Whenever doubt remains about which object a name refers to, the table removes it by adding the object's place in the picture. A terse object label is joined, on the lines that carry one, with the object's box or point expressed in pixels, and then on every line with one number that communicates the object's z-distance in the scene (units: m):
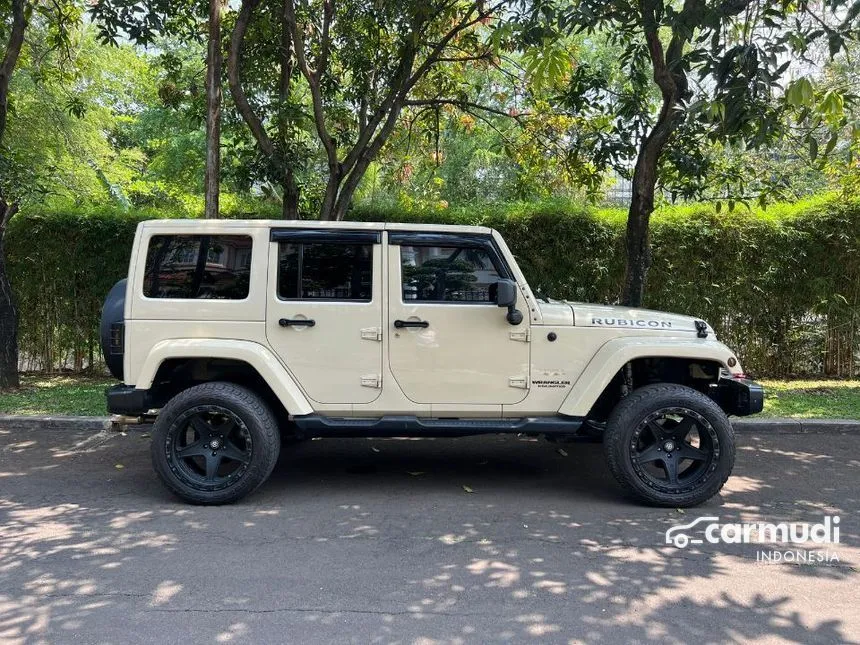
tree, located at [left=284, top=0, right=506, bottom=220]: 8.27
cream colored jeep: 4.62
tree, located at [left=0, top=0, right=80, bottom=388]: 8.02
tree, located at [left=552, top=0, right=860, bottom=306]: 4.73
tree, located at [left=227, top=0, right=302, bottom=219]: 7.94
